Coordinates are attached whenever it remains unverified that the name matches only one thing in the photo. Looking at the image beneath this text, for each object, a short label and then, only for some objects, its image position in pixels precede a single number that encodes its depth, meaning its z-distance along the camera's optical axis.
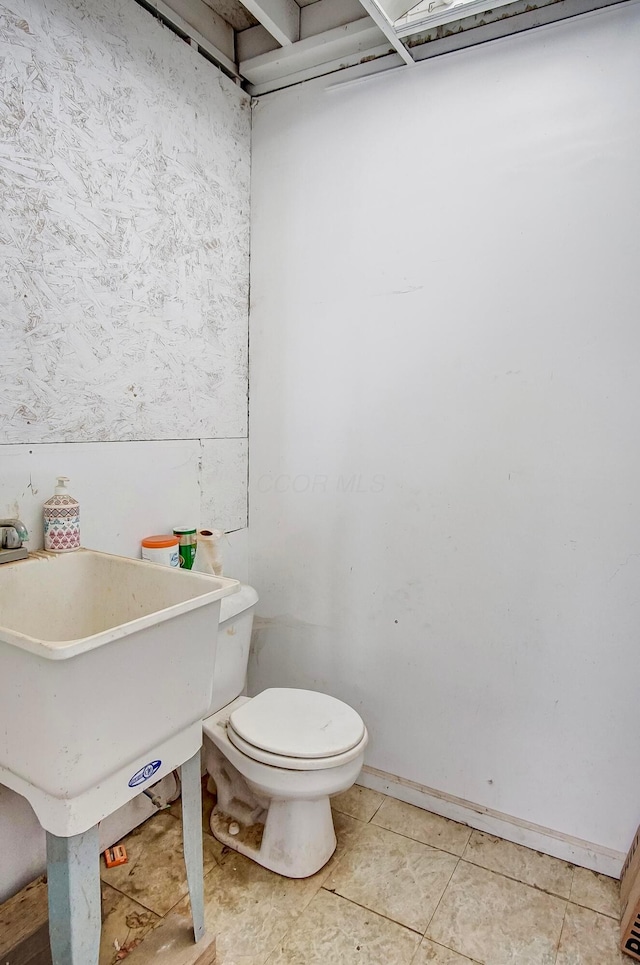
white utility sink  0.81
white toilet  1.36
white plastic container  1.51
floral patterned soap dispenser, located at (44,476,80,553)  1.25
